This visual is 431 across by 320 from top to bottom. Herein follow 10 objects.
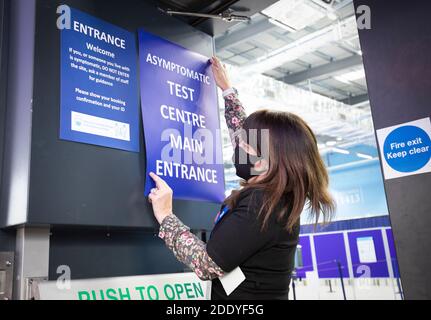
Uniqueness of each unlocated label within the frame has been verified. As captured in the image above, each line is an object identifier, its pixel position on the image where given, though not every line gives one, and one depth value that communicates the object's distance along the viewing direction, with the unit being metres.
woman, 1.22
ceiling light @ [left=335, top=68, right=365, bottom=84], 8.54
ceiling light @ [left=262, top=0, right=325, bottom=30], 3.24
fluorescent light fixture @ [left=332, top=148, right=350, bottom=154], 12.24
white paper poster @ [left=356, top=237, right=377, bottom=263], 6.45
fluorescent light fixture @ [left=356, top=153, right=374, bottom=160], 13.34
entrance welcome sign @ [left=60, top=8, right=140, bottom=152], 1.40
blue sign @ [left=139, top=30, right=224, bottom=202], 1.66
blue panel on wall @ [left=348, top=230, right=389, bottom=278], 6.38
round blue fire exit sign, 1.86
